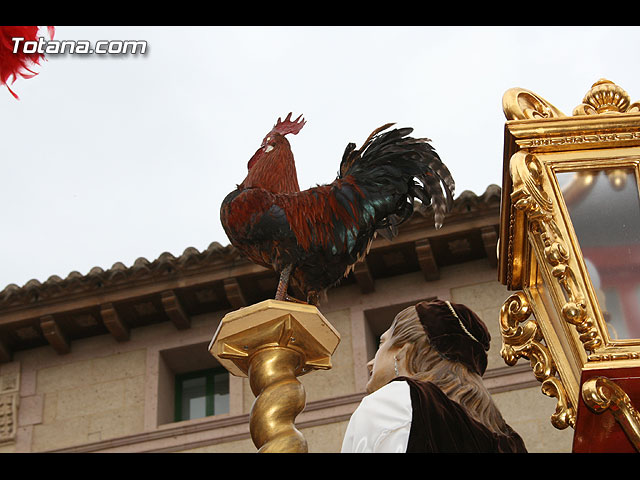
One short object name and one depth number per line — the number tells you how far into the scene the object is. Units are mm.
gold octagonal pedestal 3869
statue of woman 4625
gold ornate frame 3461
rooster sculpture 4617
